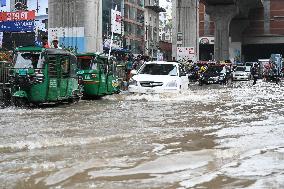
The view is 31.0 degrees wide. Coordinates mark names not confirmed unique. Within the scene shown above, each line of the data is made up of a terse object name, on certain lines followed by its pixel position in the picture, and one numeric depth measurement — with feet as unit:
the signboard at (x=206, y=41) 246.68
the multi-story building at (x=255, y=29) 240.12
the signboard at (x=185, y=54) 130.31
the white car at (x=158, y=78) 60.03
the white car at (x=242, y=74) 154.61
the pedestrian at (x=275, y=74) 130.42
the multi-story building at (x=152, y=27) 254.76
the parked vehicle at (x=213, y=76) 119.03
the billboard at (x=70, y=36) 82.79
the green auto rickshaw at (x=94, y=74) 61.05
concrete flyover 188.96
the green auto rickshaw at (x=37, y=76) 47.62
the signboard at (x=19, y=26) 93.61
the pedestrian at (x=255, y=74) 120.06
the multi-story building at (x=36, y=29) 112.97
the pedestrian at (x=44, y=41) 51.60
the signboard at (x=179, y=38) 132.36
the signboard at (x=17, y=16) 94.53
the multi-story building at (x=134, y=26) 224.86
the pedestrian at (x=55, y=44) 55.81
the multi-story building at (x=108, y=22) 183.60
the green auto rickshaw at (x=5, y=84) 50.60
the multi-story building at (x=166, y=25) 393.52
